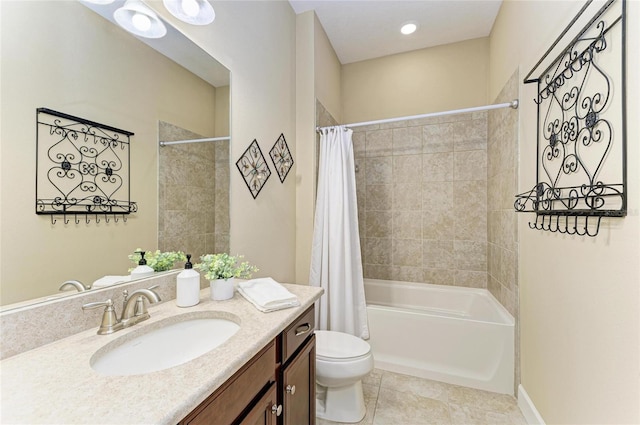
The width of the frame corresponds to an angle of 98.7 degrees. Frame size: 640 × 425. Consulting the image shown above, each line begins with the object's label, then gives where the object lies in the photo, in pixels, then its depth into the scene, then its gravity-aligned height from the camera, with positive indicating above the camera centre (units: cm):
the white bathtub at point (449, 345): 191 -98
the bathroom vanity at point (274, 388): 71 -57
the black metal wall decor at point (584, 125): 94 +37
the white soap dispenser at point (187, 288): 110 -31
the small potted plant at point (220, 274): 120 -27
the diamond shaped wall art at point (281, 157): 200 +42
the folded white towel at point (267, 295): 110 -35
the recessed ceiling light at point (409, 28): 247 +171
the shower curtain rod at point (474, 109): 188 +77
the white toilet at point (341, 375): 157 -93
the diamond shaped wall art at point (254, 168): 166 +28
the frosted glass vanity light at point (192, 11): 116 +88
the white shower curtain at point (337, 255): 220 -34
